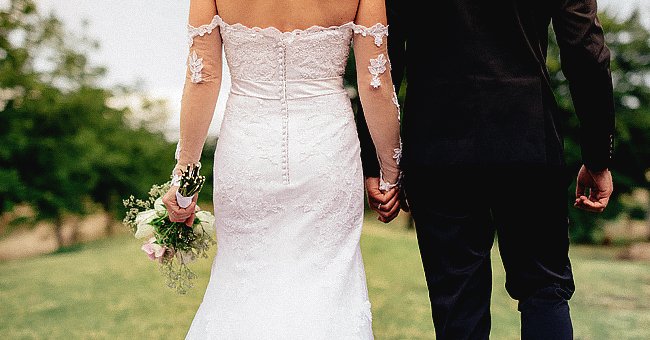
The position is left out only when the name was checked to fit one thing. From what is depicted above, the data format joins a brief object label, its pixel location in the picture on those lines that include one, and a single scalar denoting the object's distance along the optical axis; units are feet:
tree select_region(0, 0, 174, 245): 43.62
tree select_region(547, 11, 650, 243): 58.75
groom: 9.03
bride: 9.66
